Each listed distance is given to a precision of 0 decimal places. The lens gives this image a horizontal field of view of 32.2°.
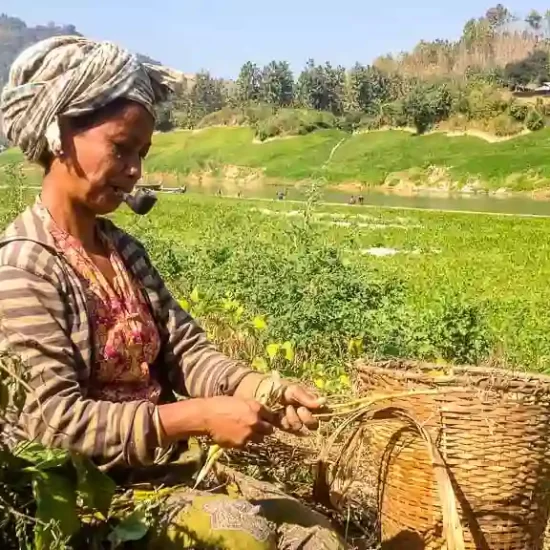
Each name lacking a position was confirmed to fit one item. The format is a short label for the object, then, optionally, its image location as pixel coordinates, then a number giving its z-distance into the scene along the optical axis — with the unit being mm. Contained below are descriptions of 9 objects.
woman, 1897
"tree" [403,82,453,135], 52469
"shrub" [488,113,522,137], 48031
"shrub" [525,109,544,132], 46906
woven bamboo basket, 2277
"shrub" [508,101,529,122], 48572
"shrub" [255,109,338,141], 61281
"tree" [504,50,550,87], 63156
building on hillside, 58219
